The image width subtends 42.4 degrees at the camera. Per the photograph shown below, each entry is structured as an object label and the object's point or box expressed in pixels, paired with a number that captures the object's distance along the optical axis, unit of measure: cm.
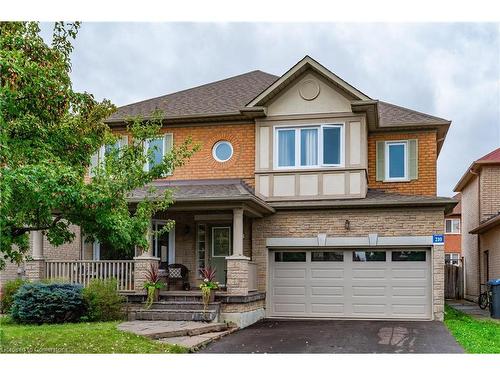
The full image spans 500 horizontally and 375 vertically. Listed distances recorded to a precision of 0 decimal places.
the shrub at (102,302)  1527
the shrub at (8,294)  1673
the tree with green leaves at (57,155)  925
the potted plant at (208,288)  1568
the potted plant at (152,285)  1600
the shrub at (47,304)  1495
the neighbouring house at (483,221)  2344
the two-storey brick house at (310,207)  1781
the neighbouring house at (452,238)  4053
